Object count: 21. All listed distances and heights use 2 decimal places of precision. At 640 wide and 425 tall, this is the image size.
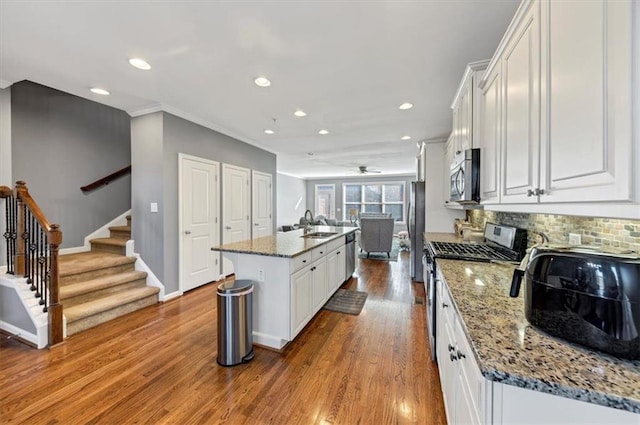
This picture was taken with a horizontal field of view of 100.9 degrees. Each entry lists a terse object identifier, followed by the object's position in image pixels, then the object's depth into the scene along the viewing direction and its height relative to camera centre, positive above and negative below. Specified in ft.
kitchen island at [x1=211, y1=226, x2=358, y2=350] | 7.70 -2.23
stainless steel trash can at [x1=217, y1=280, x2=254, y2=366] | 7.04 -3.09
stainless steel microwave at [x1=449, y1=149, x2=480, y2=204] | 6.30 +0.85
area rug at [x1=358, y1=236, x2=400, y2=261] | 20.98 -3.77
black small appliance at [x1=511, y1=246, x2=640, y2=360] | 2.28 -0.82
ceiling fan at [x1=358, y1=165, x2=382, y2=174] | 25.26 +4.07
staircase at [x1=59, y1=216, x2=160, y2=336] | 9.08 -3.02
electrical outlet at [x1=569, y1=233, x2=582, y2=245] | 4.57 -0.49
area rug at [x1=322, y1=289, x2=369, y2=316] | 10.82 -4.02
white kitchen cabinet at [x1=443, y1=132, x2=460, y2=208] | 12.09 +2.37
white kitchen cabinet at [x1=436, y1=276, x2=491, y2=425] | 2.70 -2.16
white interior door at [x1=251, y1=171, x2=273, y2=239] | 17.37 +0.40
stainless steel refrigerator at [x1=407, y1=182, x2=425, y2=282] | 14.73 -1.10
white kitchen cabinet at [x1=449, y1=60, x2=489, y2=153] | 6.47 +2.86
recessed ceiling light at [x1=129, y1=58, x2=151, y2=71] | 7.57 +4.30
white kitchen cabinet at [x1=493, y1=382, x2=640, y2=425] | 2.06 -1.65
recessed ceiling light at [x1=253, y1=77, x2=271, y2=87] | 8.61 +4.28
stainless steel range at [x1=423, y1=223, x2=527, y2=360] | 6.43 -1.10
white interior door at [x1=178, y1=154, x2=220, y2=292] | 12.35 -0.52
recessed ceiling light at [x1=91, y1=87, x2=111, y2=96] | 9.48 +4.36
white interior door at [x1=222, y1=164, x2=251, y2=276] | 14.83 +0.22
